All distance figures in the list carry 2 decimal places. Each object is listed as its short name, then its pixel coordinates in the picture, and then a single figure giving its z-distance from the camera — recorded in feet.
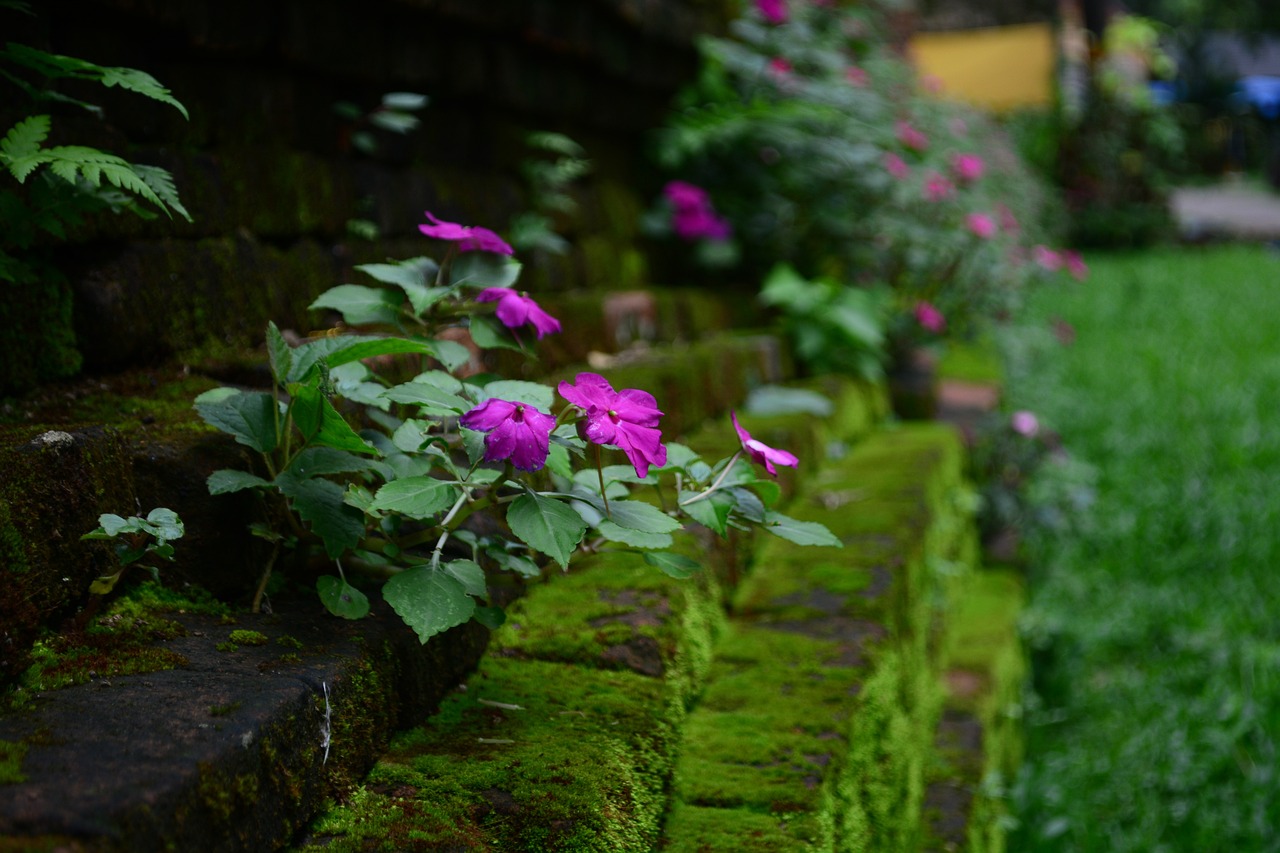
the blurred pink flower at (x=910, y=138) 14.26
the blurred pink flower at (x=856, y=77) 13.67
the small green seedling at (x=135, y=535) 3.38
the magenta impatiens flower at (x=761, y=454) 3.99
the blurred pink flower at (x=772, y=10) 12.27
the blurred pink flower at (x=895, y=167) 13.16
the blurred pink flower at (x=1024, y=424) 12.96
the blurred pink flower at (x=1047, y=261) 17.35
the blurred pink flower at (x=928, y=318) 13.56
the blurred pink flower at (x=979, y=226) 14.47
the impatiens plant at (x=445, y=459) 3.53
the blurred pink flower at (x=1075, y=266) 18.31
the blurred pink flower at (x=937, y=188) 14.23
